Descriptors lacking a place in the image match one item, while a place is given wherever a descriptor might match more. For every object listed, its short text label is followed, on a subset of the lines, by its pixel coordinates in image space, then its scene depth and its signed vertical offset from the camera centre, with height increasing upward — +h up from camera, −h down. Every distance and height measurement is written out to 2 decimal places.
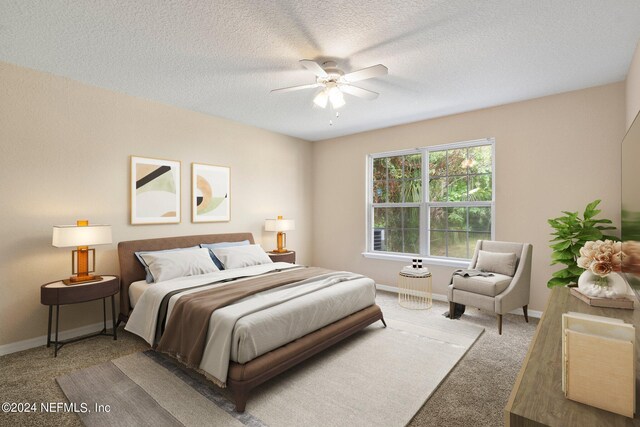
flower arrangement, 1.74 -0.24
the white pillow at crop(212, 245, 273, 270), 4.07 -0.58
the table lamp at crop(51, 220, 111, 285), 2.88 -0.26
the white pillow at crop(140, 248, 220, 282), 3.43 -0.58
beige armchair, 3.43 -0.81
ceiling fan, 2.68 +1.24
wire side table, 4.46 -1.21
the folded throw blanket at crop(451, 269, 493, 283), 3.70 -0.71
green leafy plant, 3.20 -0.23
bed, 2.20 -0.87
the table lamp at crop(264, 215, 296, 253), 5.09 -0.20
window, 4.43 +0.23
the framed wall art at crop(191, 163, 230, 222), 4.41 +0.31
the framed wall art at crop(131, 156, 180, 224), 3.85 +0.29
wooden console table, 0.83 -0.54
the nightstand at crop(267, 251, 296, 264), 4.98 -0.70
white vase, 1.73 -0.41
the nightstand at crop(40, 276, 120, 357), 2.84 -0.77
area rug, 2.04 -1.34
